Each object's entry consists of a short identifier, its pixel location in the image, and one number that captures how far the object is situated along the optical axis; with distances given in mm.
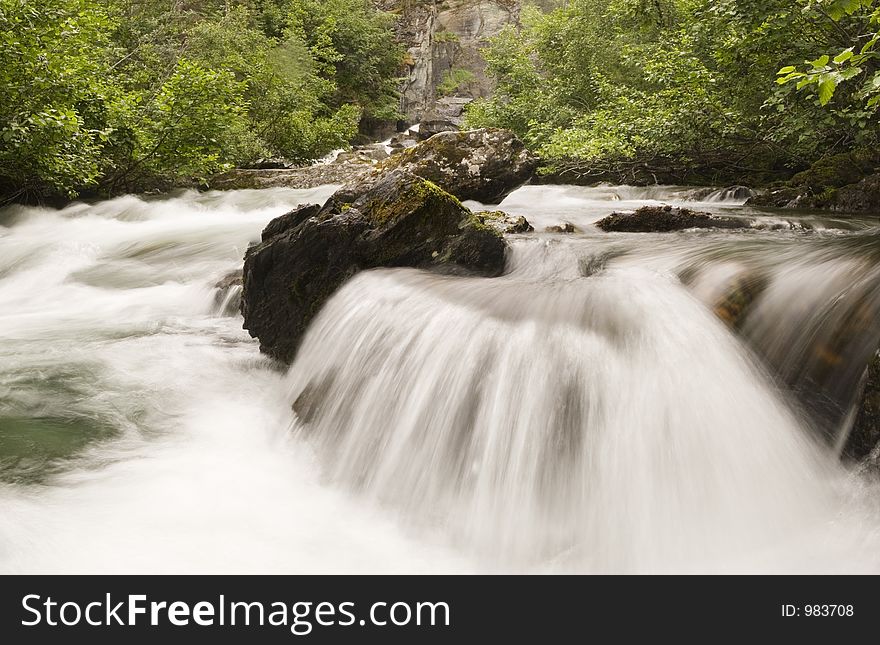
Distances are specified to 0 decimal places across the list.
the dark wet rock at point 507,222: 7477
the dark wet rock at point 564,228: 7668
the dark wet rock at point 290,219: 5543
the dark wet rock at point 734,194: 10914
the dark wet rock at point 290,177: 14453
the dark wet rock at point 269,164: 16609
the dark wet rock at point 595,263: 5614
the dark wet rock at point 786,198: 9484
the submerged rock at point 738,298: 3729
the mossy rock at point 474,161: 9812
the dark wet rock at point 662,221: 7496
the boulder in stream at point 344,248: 5195
